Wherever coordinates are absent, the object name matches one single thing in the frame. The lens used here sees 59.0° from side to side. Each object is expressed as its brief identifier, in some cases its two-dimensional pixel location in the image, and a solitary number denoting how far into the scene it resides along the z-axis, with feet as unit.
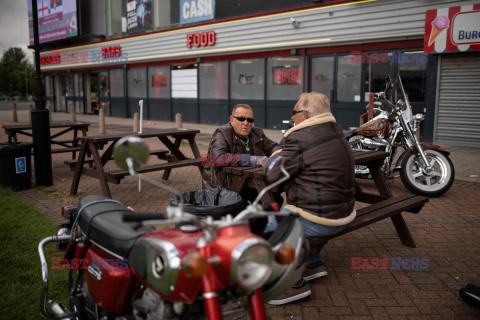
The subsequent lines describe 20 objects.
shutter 34.88
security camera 44.14
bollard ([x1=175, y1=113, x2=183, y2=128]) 38.99
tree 276.82
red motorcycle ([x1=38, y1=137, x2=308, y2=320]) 5.27
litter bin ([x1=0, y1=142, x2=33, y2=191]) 21.59
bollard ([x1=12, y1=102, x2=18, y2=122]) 62.64
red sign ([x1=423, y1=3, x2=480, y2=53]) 33.09
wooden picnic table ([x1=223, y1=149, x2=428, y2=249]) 12.27
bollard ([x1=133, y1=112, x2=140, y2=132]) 43.42
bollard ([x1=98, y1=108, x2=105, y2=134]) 47.85
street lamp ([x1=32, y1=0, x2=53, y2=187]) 22.03
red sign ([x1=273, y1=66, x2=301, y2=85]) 46.91
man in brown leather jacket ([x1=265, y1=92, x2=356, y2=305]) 10.44
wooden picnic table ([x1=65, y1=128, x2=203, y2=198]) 19.08
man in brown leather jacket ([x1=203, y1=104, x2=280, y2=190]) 13.56
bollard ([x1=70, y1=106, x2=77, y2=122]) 57.85
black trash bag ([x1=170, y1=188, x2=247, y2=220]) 9.54
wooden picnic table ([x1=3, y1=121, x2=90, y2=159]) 27.20
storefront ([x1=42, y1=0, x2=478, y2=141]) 37.99
